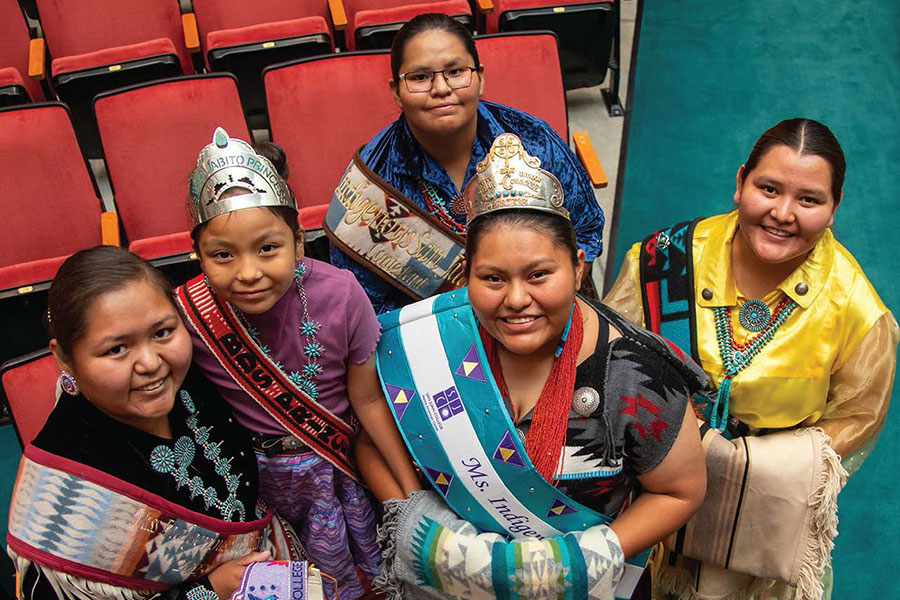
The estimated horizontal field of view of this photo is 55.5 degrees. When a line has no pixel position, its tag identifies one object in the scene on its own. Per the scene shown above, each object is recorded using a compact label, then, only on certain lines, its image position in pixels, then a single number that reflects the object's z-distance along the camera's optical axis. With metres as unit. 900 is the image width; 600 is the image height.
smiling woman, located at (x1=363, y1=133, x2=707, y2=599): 1.36
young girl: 1.48
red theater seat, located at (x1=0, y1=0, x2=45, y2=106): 3.49
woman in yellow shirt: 1.67
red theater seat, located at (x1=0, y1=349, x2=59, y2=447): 1.90
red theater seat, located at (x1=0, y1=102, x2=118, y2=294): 2.76
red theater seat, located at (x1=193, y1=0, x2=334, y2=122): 3.37
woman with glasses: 1.91
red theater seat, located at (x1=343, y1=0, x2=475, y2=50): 3.45
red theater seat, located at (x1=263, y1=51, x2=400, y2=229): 2.93
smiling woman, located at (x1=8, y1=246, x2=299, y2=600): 1.35
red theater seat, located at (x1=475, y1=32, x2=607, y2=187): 2.99
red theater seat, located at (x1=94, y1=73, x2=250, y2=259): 2.84
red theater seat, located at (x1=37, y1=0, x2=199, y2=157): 3.28
